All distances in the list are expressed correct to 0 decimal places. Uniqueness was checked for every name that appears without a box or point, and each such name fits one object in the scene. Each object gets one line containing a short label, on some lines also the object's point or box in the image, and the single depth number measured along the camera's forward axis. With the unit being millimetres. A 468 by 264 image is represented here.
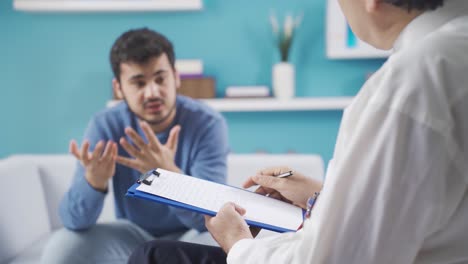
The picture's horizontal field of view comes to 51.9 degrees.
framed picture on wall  2525
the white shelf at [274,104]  2455
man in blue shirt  1426
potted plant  2479
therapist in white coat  571
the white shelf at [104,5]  2426
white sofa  1681
